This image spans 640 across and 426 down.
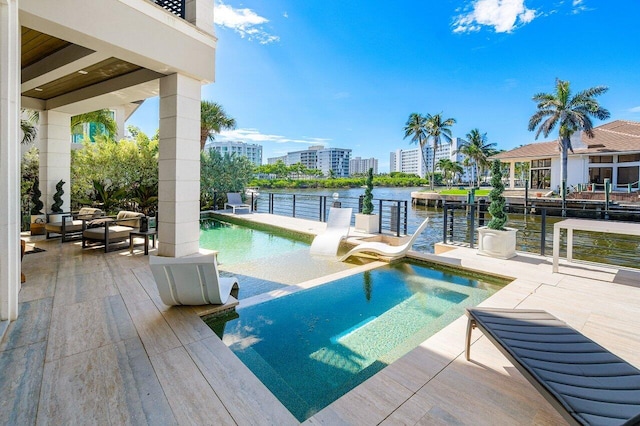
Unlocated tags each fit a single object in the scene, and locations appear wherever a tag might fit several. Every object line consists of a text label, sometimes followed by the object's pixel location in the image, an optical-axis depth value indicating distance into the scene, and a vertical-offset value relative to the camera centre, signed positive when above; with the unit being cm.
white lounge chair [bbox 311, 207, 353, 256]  647 -67
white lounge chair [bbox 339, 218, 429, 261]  553 -84
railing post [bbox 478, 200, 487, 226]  664 -7
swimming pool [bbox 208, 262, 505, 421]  237 -131
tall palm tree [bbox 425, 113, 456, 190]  3941 +997
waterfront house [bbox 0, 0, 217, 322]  283 +196
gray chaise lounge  135 -86
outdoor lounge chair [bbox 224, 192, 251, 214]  1284 +1
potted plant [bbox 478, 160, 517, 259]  552 -46
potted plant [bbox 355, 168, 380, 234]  827 -35
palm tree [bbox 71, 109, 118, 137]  1054 +295
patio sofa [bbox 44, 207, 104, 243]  645 -55
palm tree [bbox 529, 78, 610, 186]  2280 +721
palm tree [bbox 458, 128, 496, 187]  4294 +829
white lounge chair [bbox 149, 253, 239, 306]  299 -80
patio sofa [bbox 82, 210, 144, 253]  580 -56
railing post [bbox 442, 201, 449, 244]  672 -33
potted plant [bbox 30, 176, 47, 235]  719 -41
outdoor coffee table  563 -63
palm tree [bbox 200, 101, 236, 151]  1787 +484
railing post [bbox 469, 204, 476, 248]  633 -27
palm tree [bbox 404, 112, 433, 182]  4085 +1011
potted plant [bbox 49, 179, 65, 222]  712 -12
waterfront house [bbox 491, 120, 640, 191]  2311 +400
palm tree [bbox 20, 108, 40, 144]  1029 +247
